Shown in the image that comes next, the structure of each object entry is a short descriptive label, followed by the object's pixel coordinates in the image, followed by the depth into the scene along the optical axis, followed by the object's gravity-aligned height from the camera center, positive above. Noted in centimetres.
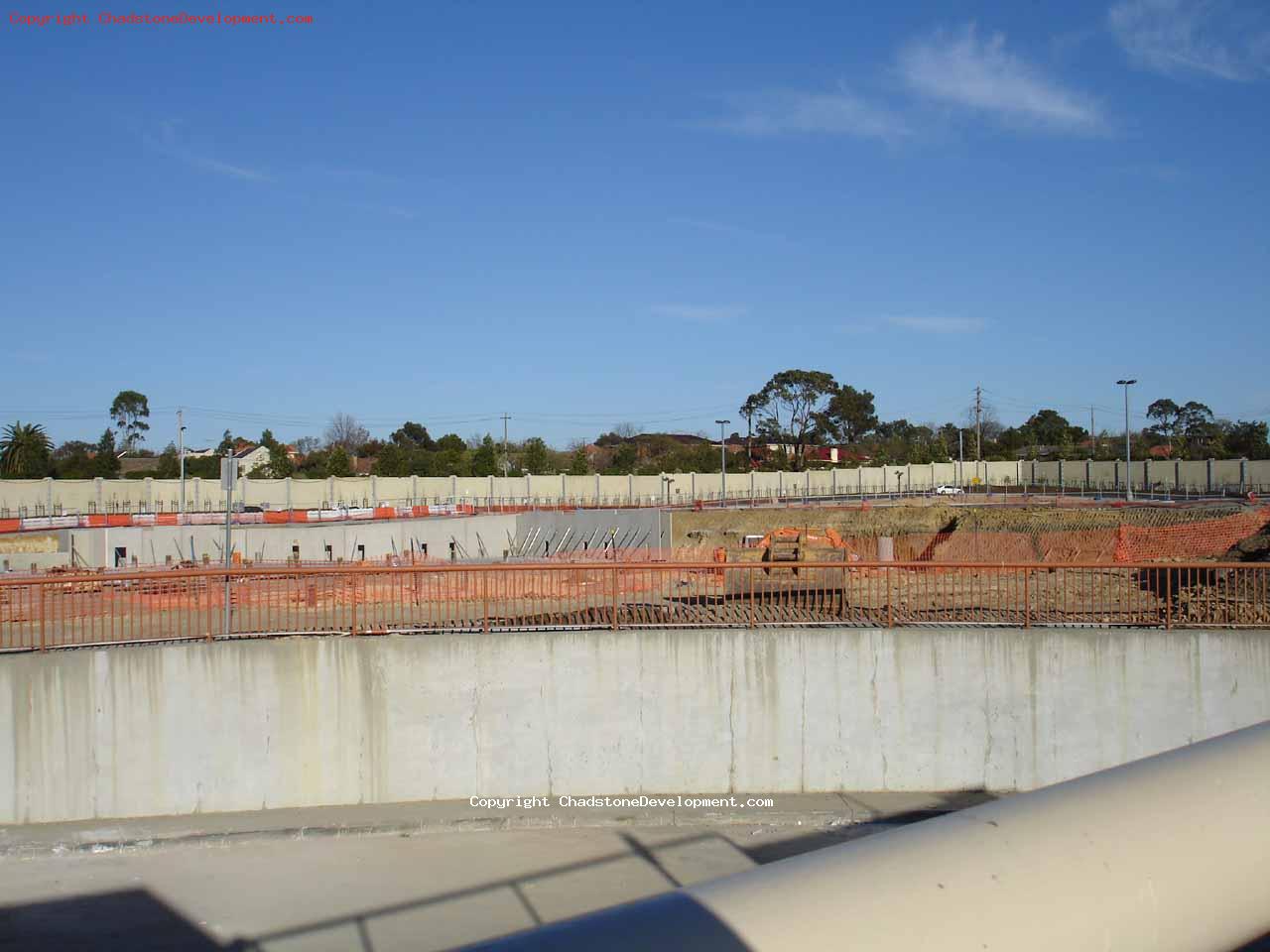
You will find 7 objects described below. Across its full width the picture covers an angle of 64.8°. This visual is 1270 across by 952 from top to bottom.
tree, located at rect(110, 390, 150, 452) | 11588 +824
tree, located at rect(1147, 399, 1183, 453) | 11919 +533
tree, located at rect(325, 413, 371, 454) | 11125 +452
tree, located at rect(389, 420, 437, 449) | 10831 +415
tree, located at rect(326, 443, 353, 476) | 6934 +86
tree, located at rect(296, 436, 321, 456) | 11181 +350
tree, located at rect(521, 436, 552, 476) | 8219 +113
